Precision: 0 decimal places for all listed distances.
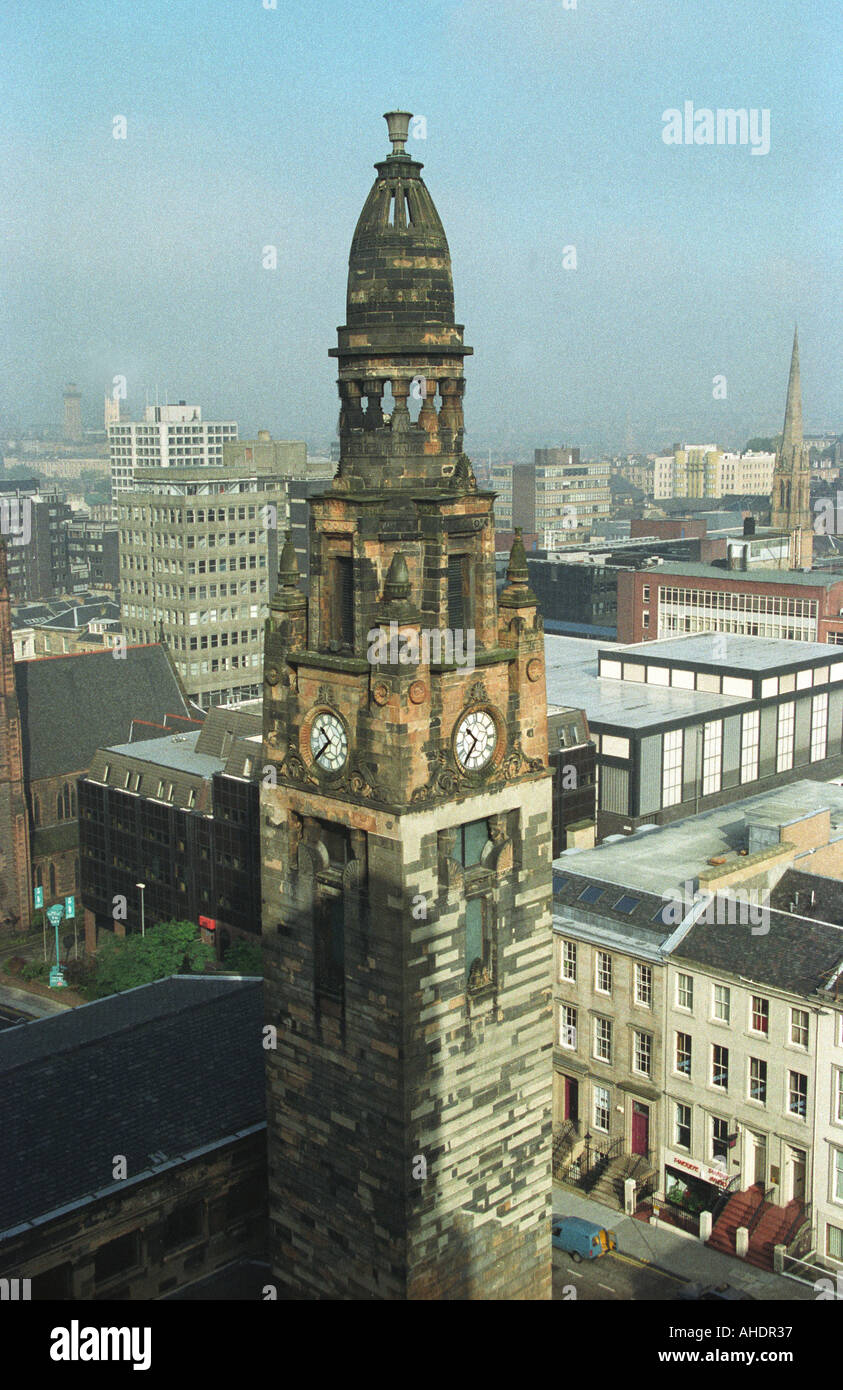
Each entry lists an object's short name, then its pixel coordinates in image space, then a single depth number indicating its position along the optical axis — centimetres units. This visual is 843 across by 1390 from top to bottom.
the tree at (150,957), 9419
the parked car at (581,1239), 6712
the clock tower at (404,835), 4362
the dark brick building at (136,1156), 4859
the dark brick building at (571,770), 11188
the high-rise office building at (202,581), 17462
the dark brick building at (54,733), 12075
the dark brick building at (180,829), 10544
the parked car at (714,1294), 6284
